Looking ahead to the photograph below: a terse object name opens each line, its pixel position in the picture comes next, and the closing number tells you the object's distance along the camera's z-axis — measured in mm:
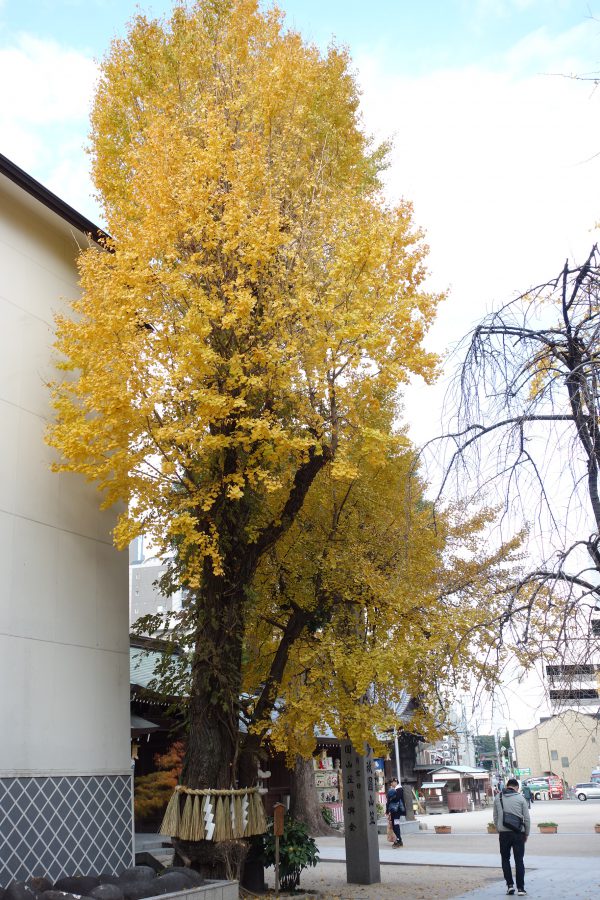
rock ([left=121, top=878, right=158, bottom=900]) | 7539
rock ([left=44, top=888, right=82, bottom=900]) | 7027
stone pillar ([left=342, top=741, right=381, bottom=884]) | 13000
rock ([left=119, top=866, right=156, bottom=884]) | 8359
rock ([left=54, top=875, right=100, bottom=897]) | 7945
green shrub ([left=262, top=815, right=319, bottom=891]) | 11672
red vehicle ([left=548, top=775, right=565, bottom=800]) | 54125
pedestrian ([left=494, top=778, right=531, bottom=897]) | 10305
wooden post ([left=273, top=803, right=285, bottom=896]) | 11289
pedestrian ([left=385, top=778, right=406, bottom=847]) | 19172
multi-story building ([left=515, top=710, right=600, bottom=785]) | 65250
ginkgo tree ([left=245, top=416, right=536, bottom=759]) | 9906
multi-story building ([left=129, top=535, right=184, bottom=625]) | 47469
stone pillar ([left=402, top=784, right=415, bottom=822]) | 30111
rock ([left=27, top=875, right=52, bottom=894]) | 7855
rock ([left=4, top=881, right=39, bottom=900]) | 6969
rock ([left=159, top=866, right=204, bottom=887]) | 8188
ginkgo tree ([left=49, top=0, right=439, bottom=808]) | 9227
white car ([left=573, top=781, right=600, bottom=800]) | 47812
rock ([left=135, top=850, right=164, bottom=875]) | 11117
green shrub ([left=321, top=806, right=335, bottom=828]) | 24162
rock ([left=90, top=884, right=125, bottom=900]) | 7227
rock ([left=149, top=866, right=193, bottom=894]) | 7750
